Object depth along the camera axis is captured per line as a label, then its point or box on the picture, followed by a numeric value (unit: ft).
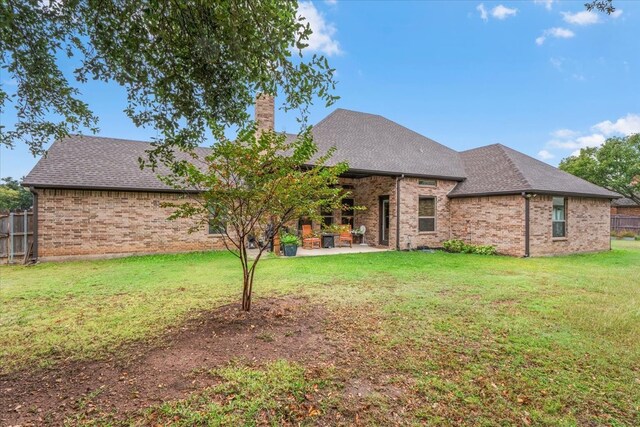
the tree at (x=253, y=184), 13.60
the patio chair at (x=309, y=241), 45.96
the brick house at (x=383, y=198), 36.32
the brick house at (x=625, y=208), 96.27
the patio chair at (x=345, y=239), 48.92
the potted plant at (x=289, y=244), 38.63
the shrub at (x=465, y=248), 42.50
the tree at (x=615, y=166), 86.69
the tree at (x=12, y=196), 89.19
